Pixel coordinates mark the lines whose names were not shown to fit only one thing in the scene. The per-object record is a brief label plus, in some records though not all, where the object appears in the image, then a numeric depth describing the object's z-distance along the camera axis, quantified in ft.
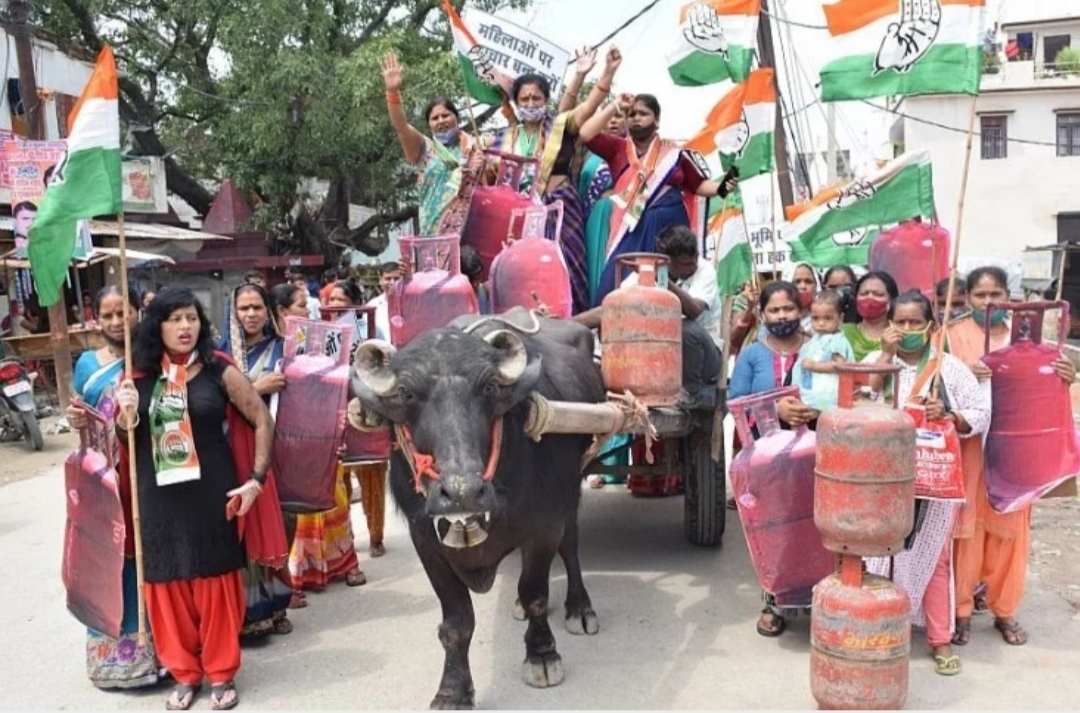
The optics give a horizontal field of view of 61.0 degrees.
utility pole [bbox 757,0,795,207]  34.49
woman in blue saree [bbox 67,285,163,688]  12.11
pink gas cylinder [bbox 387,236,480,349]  13.33
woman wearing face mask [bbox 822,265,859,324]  16.21
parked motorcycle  31.12
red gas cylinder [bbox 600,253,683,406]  12.37
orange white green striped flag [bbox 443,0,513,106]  18.58
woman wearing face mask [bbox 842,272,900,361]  13.56
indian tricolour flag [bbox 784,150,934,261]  15.56
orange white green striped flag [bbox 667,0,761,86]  17.98
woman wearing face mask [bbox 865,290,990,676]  12.07
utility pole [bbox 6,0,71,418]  34.68
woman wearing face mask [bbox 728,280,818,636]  14.07
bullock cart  10.95
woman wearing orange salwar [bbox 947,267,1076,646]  13.00
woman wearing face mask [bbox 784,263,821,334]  18.48
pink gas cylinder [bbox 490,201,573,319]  14.47
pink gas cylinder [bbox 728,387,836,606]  12.06
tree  45.09
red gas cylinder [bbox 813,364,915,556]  9.74
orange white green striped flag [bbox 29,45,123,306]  11.57
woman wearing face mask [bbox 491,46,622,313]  16.81
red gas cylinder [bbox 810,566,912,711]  10.09
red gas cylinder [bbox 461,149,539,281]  16.33
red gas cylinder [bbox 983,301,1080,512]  12.50
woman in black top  11.62
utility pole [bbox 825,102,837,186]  51.97
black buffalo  9.13
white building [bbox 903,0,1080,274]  83.25
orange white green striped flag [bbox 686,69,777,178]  18.12
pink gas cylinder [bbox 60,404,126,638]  11.58
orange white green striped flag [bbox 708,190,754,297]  18.02
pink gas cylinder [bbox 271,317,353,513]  13.07
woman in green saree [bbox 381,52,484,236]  16.24
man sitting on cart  14.60
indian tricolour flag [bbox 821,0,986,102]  13.06
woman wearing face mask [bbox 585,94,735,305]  16.31
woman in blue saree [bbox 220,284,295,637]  13.89
